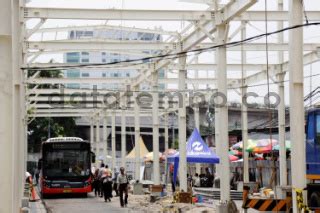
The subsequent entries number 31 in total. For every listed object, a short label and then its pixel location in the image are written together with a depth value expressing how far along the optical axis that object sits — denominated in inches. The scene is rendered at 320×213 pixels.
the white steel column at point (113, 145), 1952.3
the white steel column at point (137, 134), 1497.3
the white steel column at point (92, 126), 2373.5
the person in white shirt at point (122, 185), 1164.5
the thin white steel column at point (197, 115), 1674.5
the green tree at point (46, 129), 2824.8
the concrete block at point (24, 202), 915.4
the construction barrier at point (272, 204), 704.4
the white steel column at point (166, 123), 2011.6
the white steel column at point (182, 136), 1047.6
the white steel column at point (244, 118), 1306.6
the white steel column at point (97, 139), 2259.0
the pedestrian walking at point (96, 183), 1558.8
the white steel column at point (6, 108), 426.9
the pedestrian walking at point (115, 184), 1445.6
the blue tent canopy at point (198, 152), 1211.2
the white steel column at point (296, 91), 609.3
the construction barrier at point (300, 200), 594.1
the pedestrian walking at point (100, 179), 1456.7
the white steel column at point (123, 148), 1752.0
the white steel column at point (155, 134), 1259.8
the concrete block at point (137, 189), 1437.0
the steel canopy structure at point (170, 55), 606.5
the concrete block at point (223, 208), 821.9
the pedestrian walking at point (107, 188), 1334.9
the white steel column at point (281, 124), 1187.3
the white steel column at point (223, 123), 837.8
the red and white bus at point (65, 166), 1429.6
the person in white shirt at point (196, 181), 1589.1
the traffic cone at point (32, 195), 1375.5
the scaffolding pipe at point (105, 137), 2037.4
